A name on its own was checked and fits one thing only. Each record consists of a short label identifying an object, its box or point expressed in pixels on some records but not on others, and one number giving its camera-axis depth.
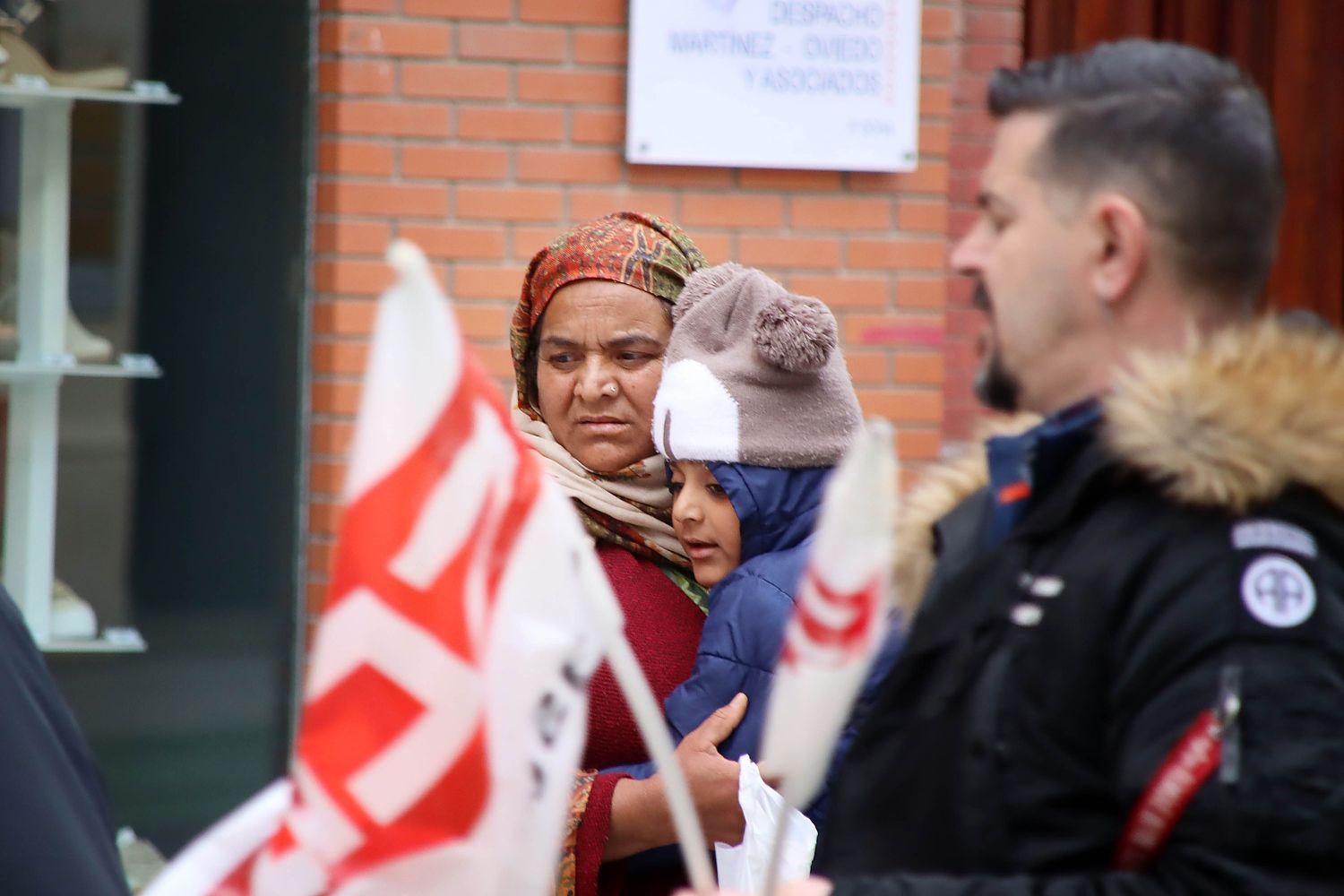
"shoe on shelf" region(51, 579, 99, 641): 8.00
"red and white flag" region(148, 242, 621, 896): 2.61
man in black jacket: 2.58
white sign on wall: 8.17
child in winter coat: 4.70
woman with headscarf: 4.93
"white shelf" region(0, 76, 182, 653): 7.83
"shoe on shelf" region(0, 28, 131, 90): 7.70
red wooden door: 9.37
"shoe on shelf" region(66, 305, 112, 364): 8.01
